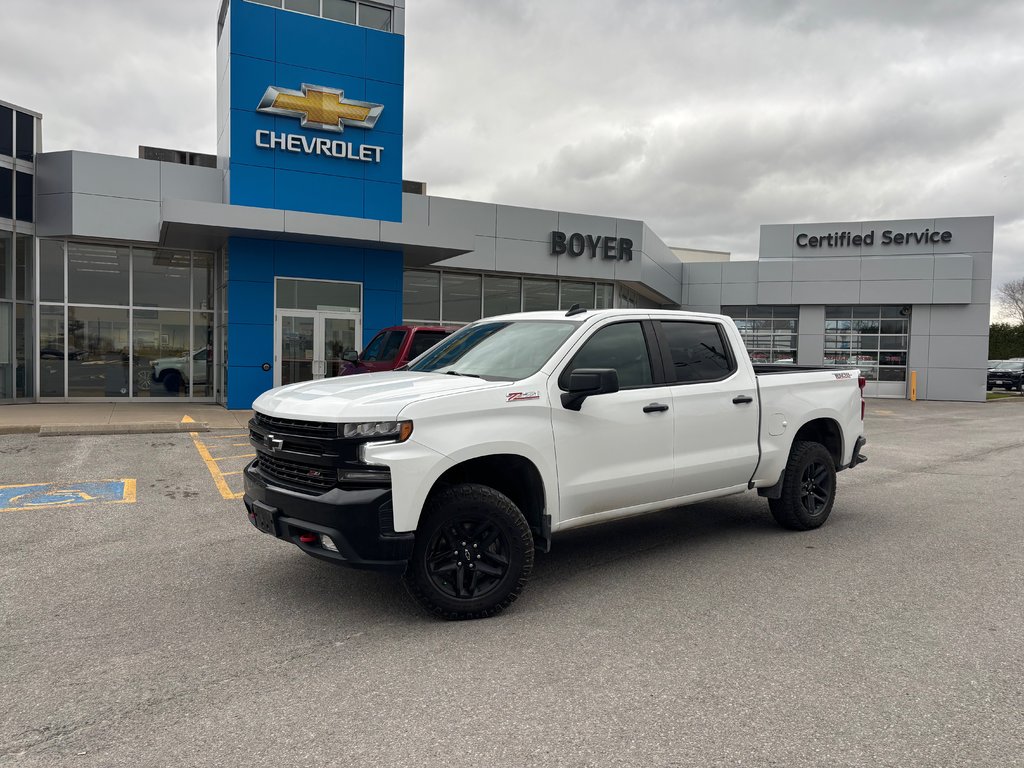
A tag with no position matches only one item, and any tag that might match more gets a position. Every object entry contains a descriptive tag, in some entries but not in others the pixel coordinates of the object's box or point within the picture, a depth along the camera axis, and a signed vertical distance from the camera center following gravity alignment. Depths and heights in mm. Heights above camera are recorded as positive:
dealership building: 15977 +2273
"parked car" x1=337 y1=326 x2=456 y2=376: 11812 -92
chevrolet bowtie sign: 16188 +5144
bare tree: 72188 +5908
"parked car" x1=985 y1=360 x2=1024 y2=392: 33812 -744
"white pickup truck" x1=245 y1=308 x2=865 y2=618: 4047 -626
